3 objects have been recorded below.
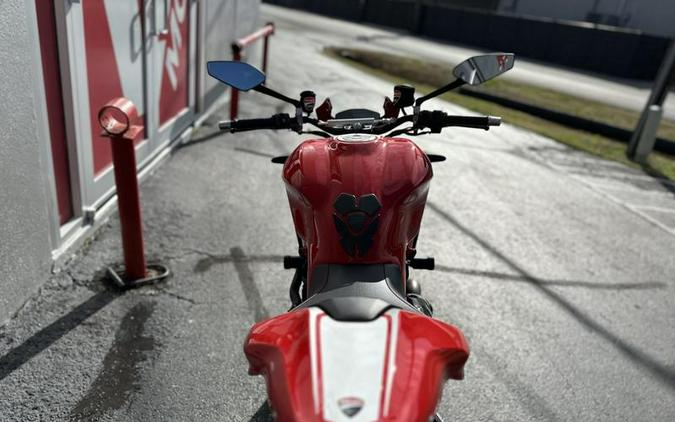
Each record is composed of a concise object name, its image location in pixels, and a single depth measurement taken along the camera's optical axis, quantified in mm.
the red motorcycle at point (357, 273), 1431
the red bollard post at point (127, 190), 3162
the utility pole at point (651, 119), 8461
